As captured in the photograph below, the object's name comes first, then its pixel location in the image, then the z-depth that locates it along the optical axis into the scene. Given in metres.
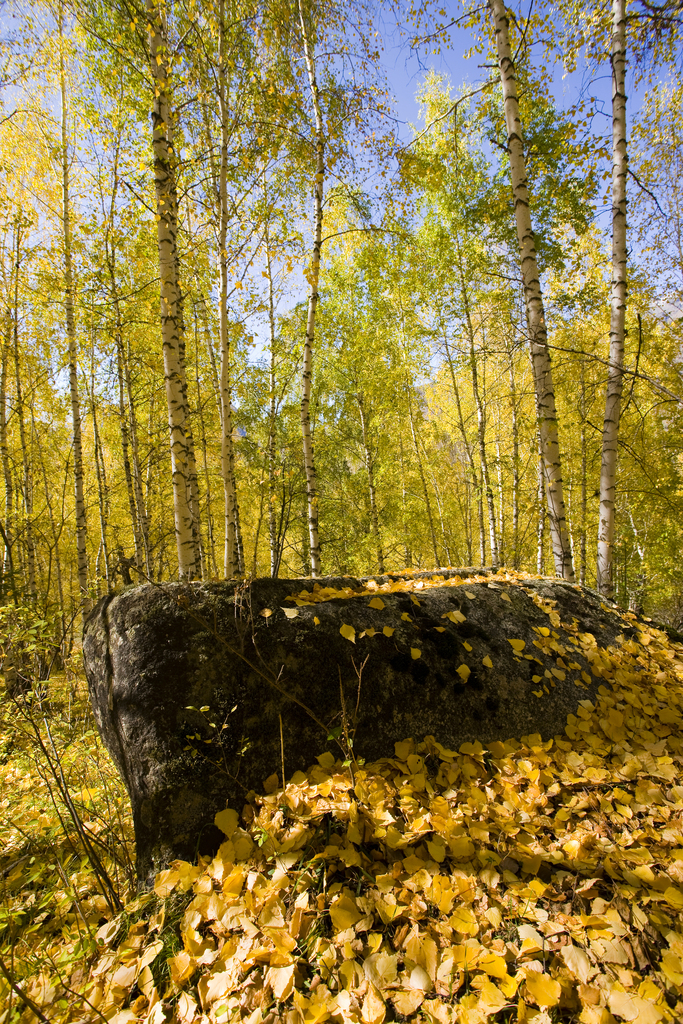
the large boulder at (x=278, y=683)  1.71
